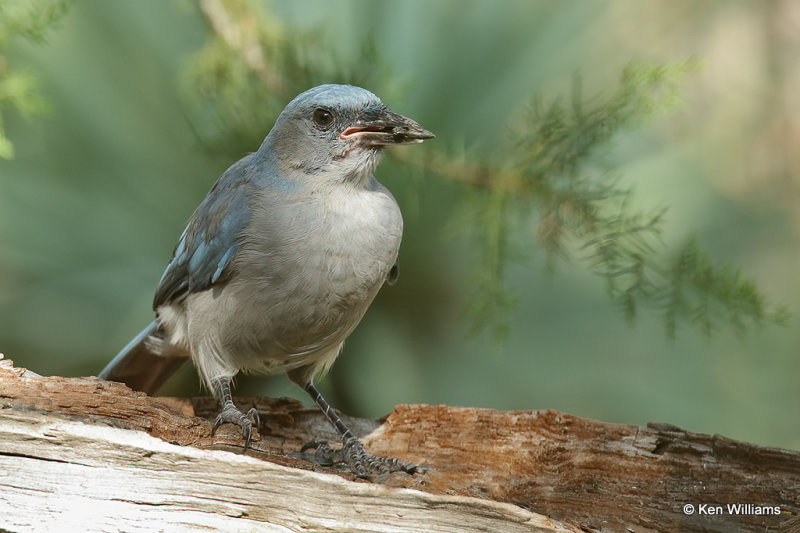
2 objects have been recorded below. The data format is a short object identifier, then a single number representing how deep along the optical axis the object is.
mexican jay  5.73
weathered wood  4.38
